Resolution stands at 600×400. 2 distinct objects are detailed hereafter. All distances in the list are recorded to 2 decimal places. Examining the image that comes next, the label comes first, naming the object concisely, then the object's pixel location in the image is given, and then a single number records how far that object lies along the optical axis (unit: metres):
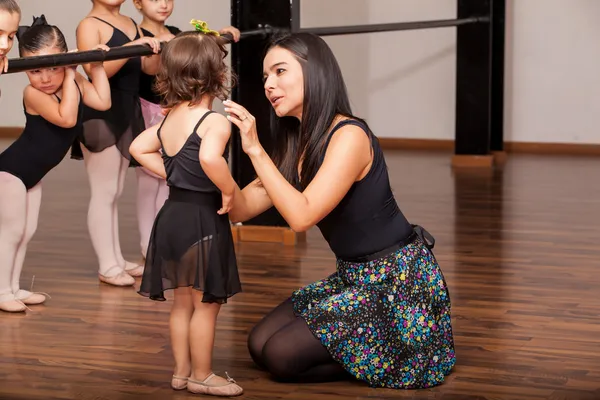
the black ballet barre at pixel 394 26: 5.24
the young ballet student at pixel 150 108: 4.49
